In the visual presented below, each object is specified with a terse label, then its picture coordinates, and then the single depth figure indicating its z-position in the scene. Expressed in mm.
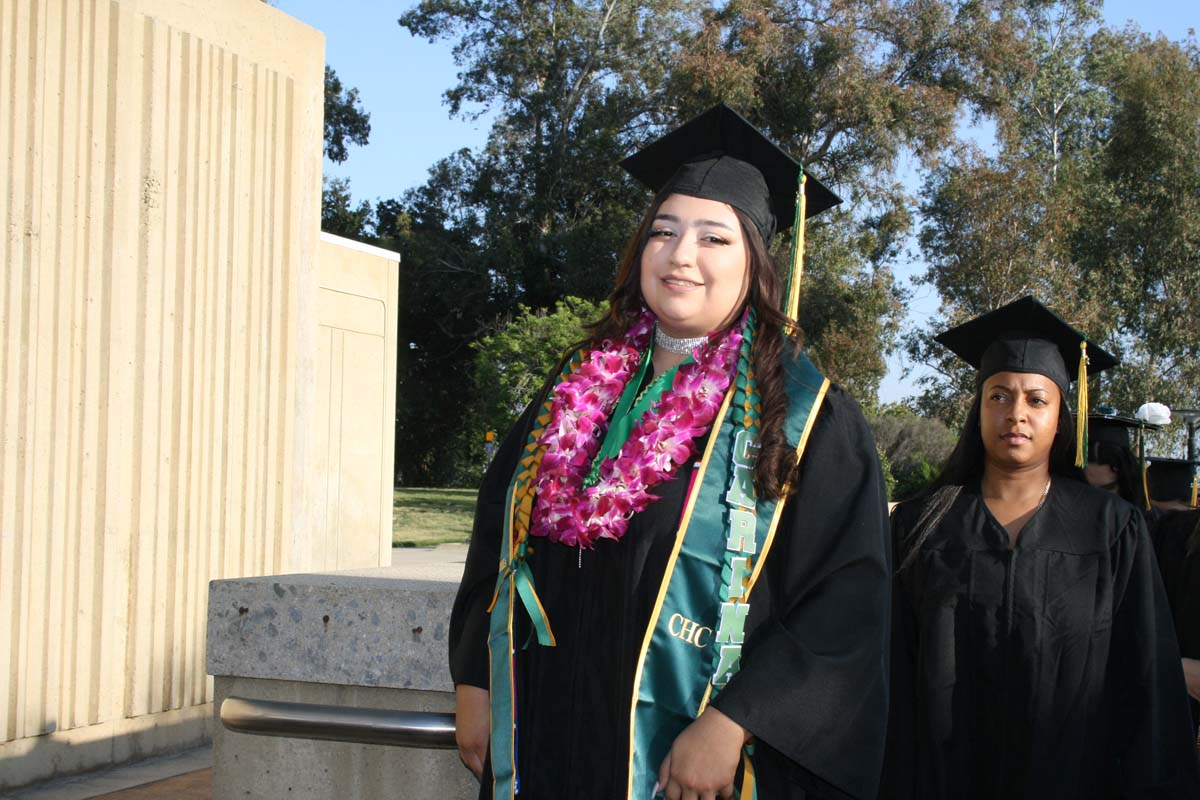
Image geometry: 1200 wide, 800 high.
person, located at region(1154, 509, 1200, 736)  3986
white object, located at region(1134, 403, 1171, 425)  9422
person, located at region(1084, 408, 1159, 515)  5879
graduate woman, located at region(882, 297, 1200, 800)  3178
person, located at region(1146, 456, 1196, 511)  6914
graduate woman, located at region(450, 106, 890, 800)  2104
